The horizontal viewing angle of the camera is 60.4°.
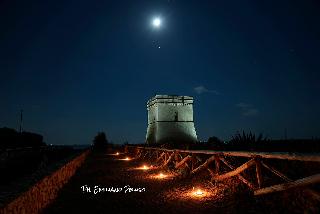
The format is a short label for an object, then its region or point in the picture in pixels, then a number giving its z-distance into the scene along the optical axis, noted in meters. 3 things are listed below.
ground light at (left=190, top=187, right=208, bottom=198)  7.75
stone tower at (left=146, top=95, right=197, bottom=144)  34.44
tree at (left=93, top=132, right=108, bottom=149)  52.03
